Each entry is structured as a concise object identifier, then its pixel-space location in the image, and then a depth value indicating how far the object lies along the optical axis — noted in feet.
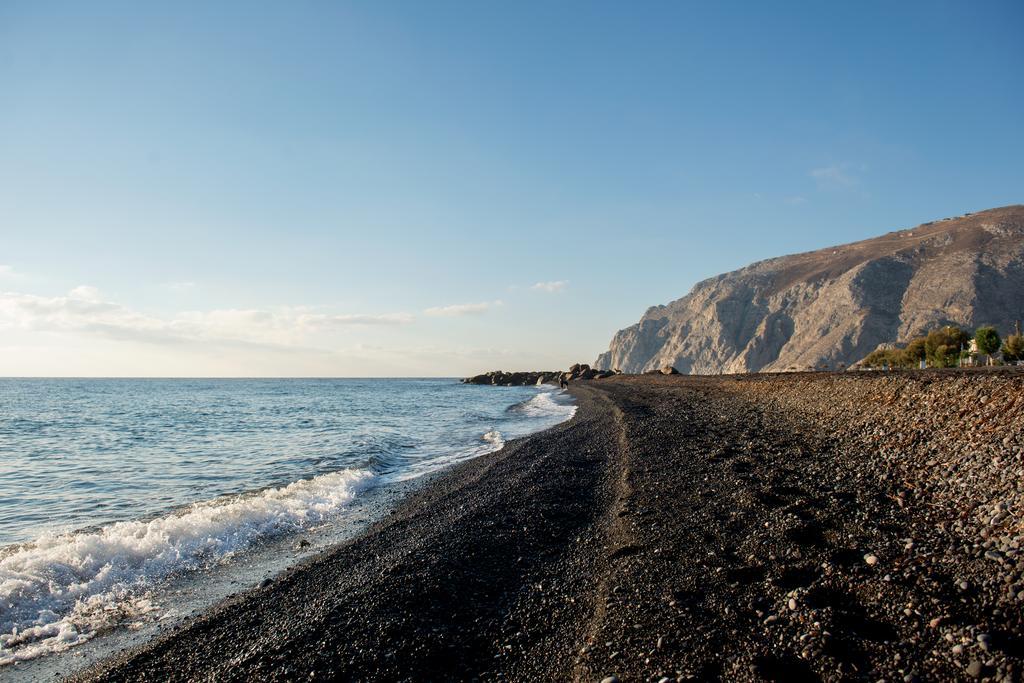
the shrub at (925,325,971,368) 184.35
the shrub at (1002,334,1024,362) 155.02
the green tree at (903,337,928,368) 196.75
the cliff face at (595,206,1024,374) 351.05
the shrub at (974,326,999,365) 166.71
